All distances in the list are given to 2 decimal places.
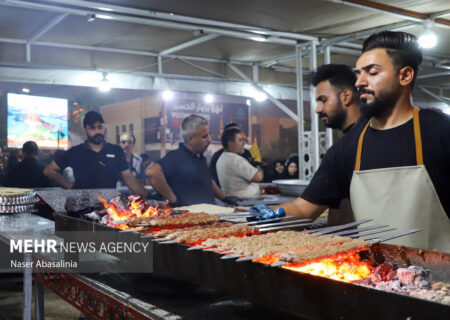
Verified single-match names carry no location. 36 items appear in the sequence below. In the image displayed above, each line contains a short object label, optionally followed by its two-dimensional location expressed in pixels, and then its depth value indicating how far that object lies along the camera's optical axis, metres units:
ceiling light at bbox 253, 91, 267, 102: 10.28
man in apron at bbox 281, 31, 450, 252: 2.21
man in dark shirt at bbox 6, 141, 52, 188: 7.01
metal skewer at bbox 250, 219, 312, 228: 2.12
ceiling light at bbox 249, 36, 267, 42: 6.71
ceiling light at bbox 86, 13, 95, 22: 5.51
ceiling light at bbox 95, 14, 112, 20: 5.49
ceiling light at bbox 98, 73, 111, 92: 8.26
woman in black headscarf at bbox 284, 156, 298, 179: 8.73
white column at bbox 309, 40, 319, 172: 7.05
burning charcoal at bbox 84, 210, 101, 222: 2.67
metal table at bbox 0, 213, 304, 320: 1.92
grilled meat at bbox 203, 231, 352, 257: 1.57
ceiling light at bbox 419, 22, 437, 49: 6.04
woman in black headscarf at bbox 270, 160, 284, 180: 9.47
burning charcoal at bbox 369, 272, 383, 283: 1.42
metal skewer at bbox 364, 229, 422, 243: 1.67
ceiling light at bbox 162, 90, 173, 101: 9.05
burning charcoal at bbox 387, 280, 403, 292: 1.31
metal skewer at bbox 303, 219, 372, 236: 1.85
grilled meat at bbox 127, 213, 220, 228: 2.15
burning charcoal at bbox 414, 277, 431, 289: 1.33
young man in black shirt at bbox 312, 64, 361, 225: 3.34
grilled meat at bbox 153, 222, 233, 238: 1.94
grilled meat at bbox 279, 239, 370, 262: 1.44
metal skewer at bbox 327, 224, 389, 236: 1.84
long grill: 1.08
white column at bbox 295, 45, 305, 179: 7.50
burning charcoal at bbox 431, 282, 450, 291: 1.28
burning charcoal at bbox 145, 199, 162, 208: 3.04
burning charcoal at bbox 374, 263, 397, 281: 1.45
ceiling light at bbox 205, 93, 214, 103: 9.66
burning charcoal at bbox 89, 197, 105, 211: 3.02
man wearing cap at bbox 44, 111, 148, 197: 5.91
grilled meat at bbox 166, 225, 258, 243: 1.81
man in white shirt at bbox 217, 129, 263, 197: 6.09
